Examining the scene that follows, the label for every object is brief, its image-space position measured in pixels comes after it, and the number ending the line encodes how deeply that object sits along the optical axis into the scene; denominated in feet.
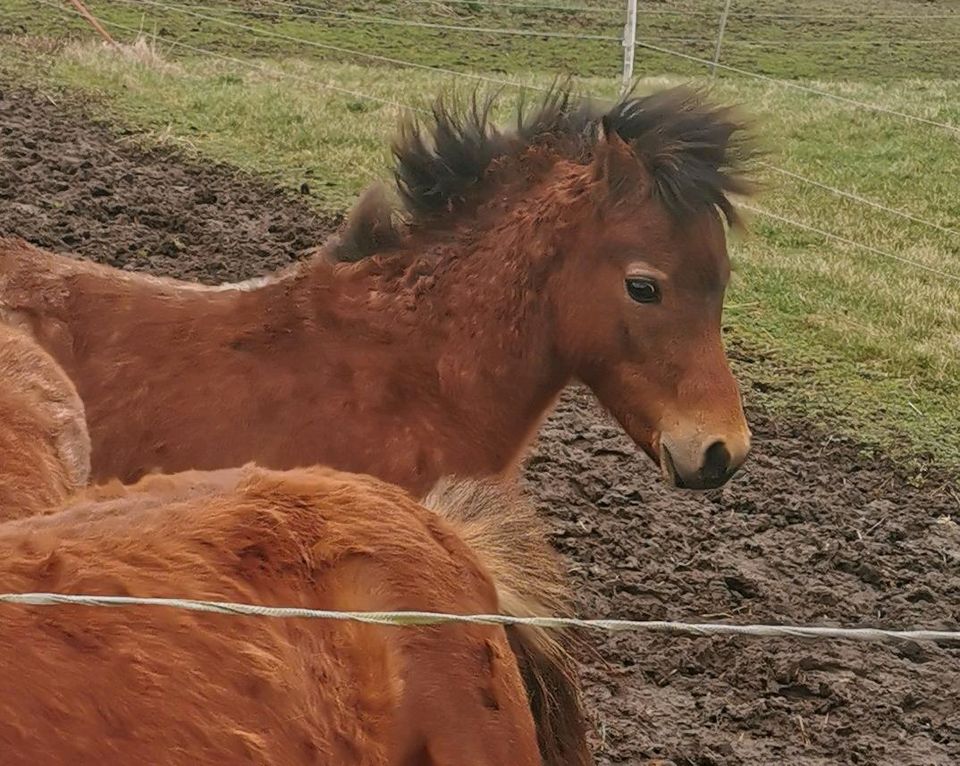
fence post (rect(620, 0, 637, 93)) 40.68
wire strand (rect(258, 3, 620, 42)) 61.52
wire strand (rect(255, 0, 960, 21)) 70.23
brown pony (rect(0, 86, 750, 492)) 12.46
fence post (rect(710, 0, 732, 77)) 53.88
